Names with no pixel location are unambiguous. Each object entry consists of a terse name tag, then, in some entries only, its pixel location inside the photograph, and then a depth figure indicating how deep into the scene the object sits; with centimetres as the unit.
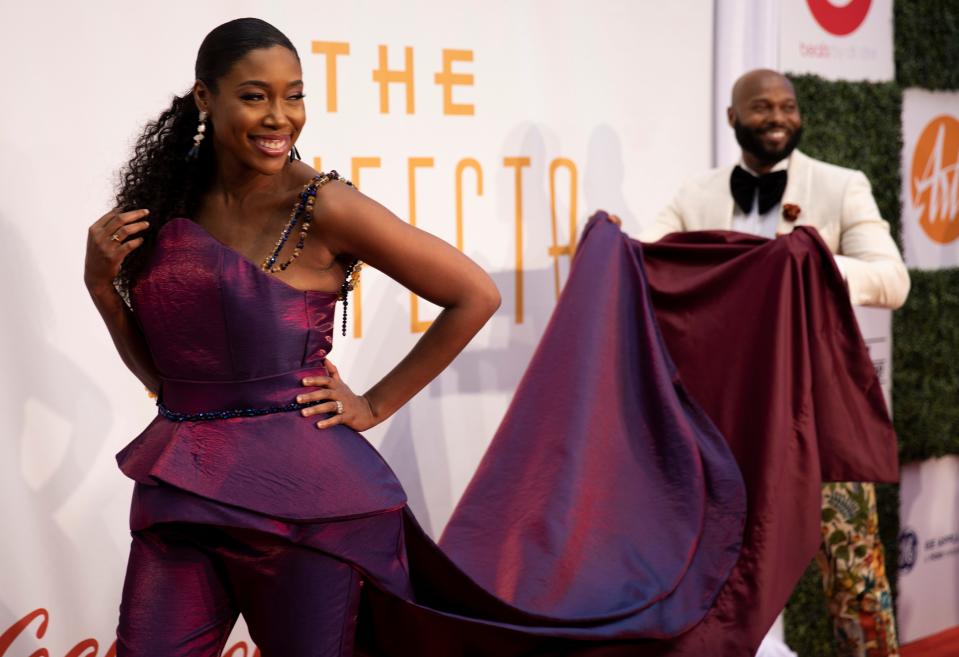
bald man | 551
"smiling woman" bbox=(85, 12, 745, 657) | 416
